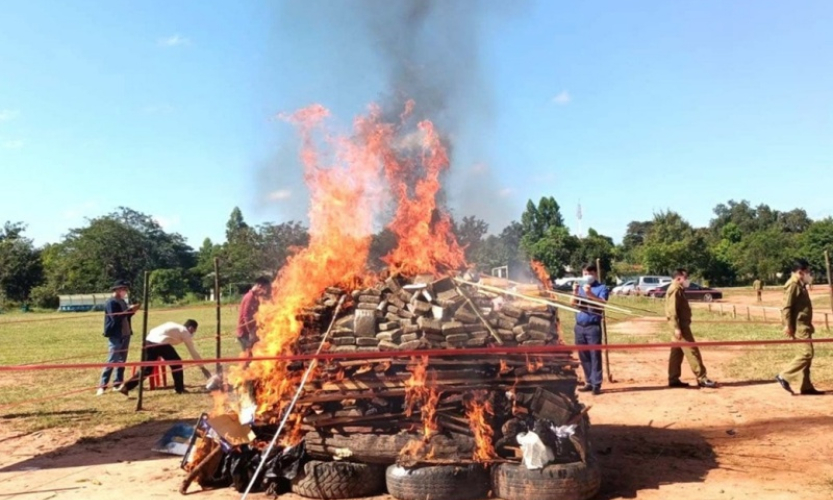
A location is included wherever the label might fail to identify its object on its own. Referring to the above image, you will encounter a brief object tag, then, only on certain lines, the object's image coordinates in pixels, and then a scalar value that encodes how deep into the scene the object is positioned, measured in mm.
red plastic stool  11672
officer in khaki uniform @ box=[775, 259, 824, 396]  9469
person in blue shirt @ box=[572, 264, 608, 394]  10055
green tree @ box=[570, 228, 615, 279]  54031
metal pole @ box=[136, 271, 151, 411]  9766
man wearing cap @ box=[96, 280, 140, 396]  10891
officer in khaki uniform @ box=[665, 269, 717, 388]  10344
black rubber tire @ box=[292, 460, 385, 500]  5516
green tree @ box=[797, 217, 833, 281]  49562
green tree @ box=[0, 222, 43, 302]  67688
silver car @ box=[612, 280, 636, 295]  39469
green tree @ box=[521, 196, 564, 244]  73938
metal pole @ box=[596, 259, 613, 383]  11281
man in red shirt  10172
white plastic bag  5246
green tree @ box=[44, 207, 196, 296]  70438
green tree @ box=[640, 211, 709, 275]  49812
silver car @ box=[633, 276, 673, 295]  37959
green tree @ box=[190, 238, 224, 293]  67500
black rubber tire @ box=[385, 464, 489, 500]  5281
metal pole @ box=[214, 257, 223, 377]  11116
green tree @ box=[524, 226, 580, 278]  52656
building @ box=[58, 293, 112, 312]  54594
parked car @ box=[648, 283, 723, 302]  33688
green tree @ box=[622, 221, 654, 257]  78331
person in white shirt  10828
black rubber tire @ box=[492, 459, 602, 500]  5121
